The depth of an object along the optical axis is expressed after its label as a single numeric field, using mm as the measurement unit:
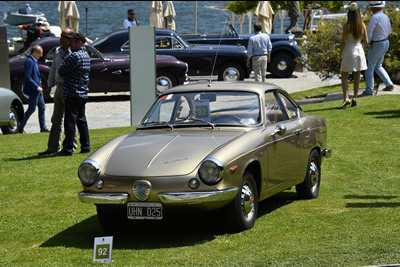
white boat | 52478
